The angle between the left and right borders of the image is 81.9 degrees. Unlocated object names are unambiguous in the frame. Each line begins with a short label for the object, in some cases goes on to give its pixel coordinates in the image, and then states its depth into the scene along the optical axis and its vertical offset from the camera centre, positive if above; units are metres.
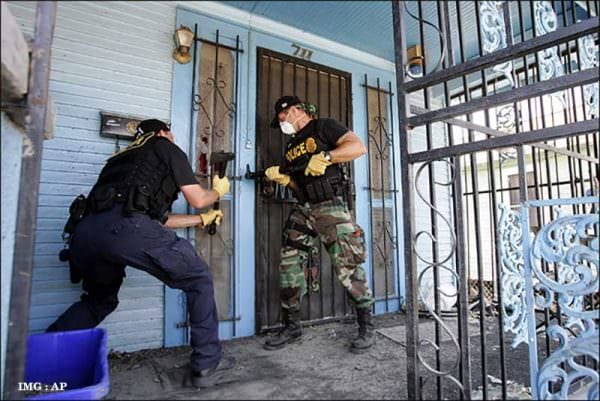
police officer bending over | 1.87 -0.05
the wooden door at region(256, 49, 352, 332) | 3.08 +0.31
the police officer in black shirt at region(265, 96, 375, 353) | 2.58 +0.12
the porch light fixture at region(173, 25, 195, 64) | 2.77 +1.53
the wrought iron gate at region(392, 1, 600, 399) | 1.25 +0.09
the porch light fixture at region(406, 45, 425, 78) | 3.69 +1.93
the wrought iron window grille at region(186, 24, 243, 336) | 2.86 +0.88
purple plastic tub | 1.60 -0.60
